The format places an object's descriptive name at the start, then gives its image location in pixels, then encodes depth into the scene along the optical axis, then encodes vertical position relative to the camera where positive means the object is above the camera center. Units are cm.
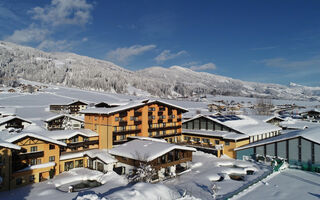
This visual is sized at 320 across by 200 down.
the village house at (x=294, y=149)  2912 -671
